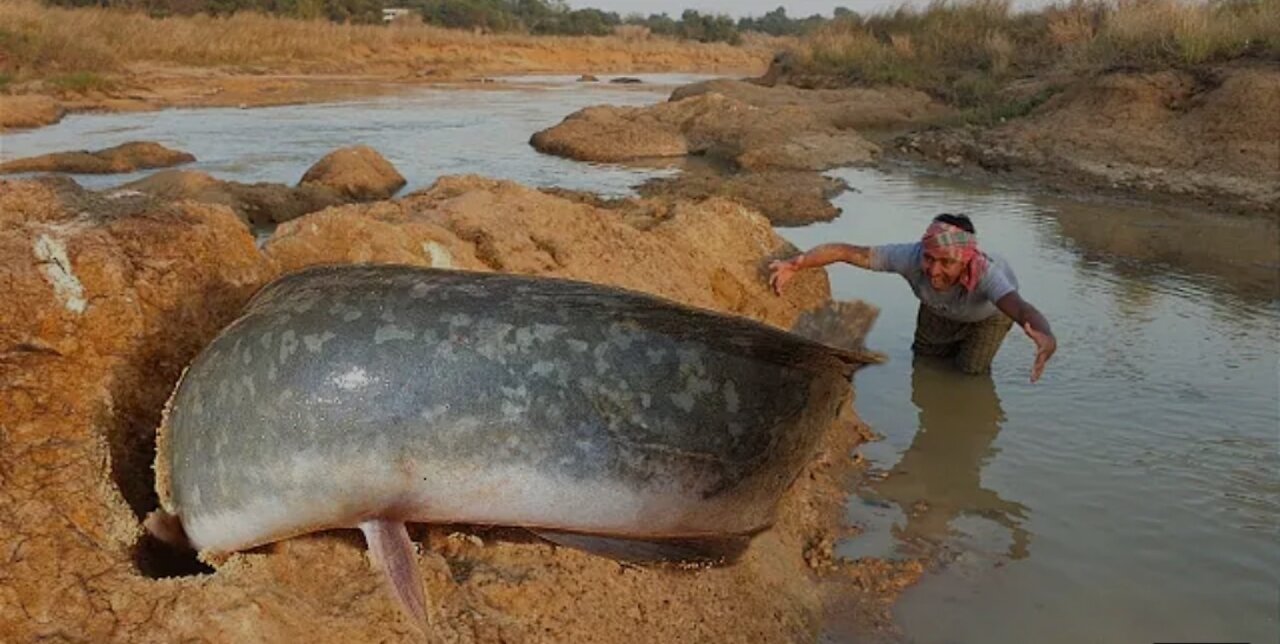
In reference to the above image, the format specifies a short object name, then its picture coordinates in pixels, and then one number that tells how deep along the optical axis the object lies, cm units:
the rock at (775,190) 1117
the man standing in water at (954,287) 530
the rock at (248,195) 1016
